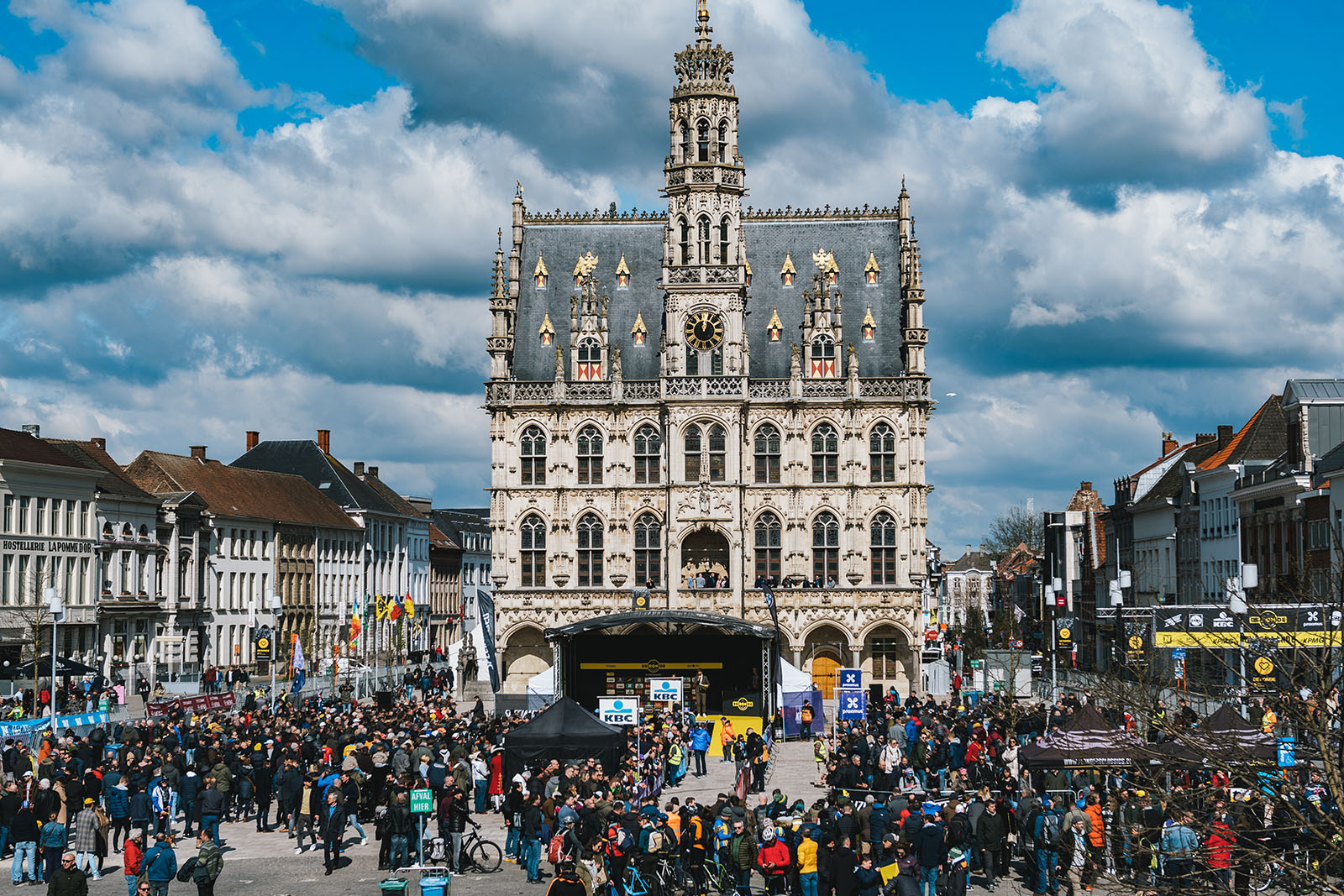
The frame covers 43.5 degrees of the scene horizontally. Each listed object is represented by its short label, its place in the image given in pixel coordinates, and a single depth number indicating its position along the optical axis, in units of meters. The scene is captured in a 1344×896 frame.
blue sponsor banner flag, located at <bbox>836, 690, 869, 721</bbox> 47.78
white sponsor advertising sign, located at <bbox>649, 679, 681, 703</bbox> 50.53
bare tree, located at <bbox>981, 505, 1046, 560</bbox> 145.88
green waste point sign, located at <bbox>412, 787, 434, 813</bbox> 28.27
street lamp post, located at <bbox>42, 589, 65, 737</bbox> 48.81
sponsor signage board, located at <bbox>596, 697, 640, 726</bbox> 44.38
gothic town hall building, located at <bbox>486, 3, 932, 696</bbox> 70.94
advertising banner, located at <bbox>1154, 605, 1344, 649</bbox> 42.05
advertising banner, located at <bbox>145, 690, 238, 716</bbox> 46.83
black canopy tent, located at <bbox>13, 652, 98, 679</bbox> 50.56
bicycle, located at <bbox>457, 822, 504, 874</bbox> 29.11
